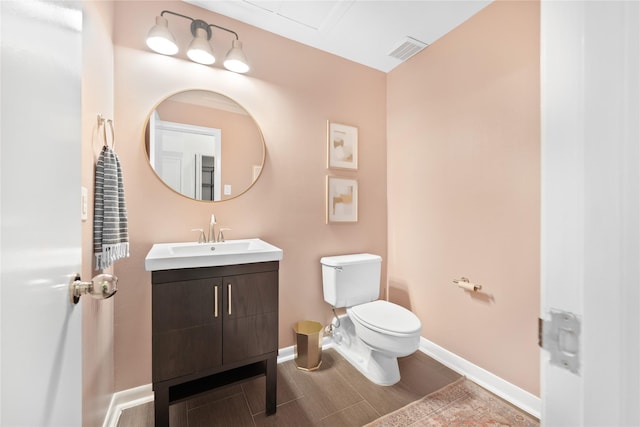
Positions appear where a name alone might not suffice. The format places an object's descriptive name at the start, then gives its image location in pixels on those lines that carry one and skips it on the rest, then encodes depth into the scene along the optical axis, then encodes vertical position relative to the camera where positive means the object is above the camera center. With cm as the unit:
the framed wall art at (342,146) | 219 +55
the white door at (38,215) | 37 -1
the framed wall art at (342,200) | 219 +9
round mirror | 165 +44
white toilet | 159 -71
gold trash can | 187 -100
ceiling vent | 202 +130
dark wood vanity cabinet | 123 -59
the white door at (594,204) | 31 +1
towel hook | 122 +41
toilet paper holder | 171 -50
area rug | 141 -114
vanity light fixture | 151 +101
